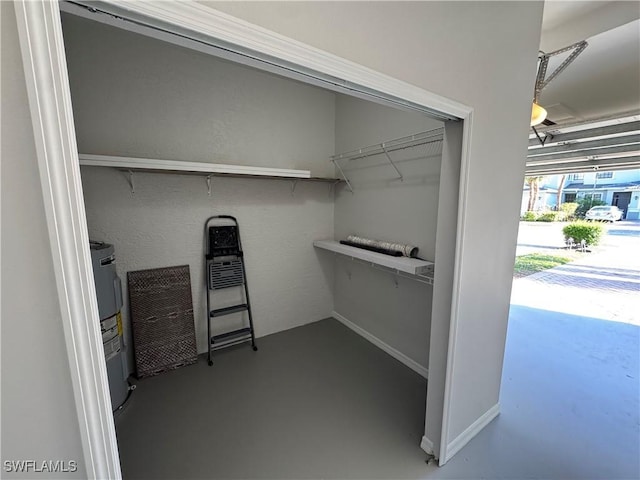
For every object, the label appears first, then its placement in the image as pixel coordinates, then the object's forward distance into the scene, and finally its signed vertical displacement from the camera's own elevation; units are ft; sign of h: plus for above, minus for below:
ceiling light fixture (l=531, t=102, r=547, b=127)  7.04 +2.47
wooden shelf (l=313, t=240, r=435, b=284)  6.58 -1.50
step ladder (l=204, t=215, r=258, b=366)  8.48 -2.00
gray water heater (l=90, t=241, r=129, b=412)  5.83 -2.53
